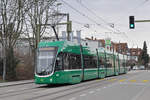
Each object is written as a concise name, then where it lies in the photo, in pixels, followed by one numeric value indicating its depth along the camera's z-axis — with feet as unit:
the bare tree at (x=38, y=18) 99.50
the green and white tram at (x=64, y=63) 58.23
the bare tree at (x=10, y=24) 83.15
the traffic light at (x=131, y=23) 69.26
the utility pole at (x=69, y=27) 89.92
